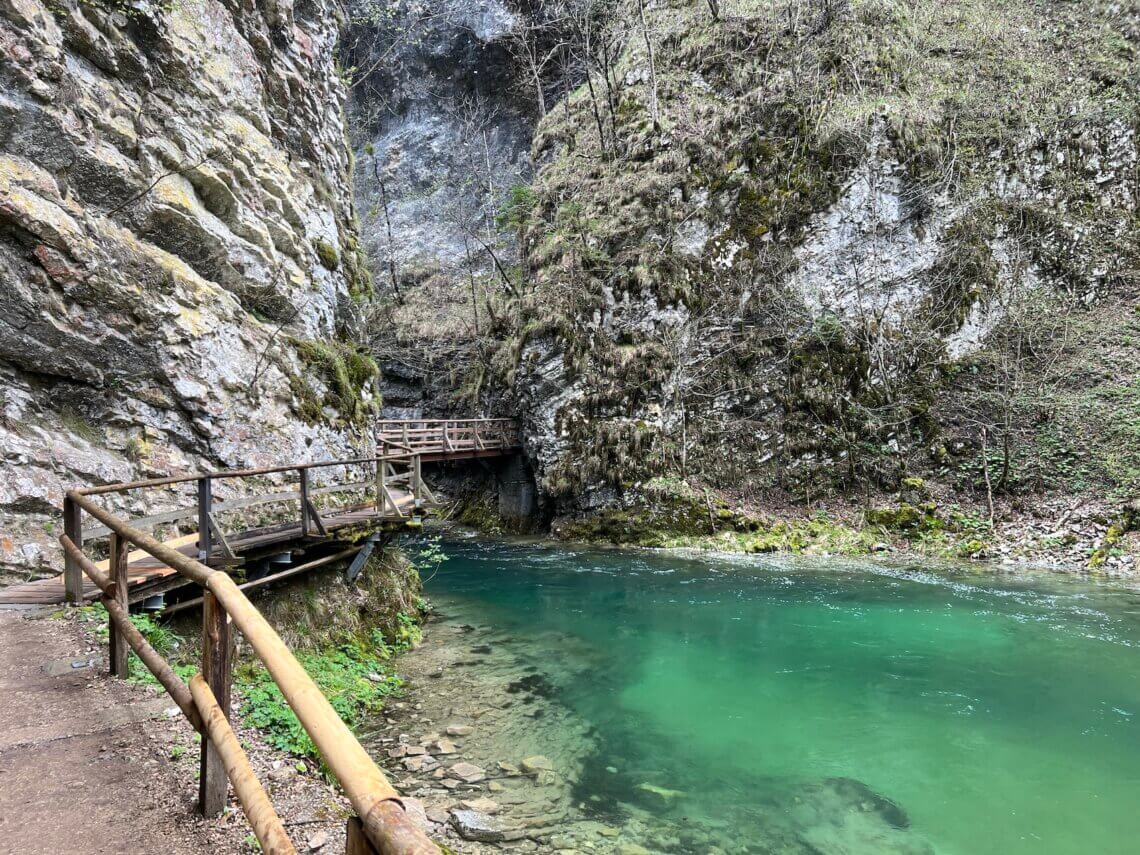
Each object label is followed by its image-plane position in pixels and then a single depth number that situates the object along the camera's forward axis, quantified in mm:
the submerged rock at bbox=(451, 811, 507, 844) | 4641
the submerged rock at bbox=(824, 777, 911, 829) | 4910
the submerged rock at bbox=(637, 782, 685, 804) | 5191
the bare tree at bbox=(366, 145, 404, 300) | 28969
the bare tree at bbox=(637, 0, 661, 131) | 20109
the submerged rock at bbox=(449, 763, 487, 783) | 5465
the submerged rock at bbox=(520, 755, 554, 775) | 5609
